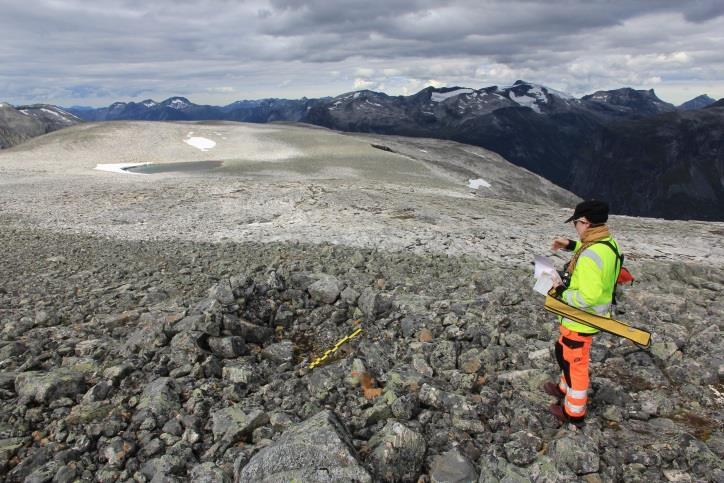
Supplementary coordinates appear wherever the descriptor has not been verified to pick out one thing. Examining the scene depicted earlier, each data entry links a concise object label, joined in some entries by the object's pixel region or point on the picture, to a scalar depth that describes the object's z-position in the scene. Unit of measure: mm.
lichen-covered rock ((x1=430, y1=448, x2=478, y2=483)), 5750
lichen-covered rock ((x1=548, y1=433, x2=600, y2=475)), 5906
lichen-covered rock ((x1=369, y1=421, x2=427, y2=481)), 5781
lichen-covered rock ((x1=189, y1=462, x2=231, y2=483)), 5691
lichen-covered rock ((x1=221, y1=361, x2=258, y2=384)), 7891
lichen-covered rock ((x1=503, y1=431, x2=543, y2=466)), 6109
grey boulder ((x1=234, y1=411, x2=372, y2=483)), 5410
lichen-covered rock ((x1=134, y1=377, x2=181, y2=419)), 6891
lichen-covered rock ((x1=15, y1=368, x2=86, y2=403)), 7117
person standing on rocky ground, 6332
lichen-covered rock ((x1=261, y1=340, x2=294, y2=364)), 8953
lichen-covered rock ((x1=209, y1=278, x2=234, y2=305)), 10086
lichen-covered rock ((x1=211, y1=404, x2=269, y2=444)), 6461
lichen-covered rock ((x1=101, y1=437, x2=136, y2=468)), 6070
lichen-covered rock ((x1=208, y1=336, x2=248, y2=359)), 8705
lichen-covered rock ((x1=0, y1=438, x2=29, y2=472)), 5935
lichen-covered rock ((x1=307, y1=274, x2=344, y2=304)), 11117
